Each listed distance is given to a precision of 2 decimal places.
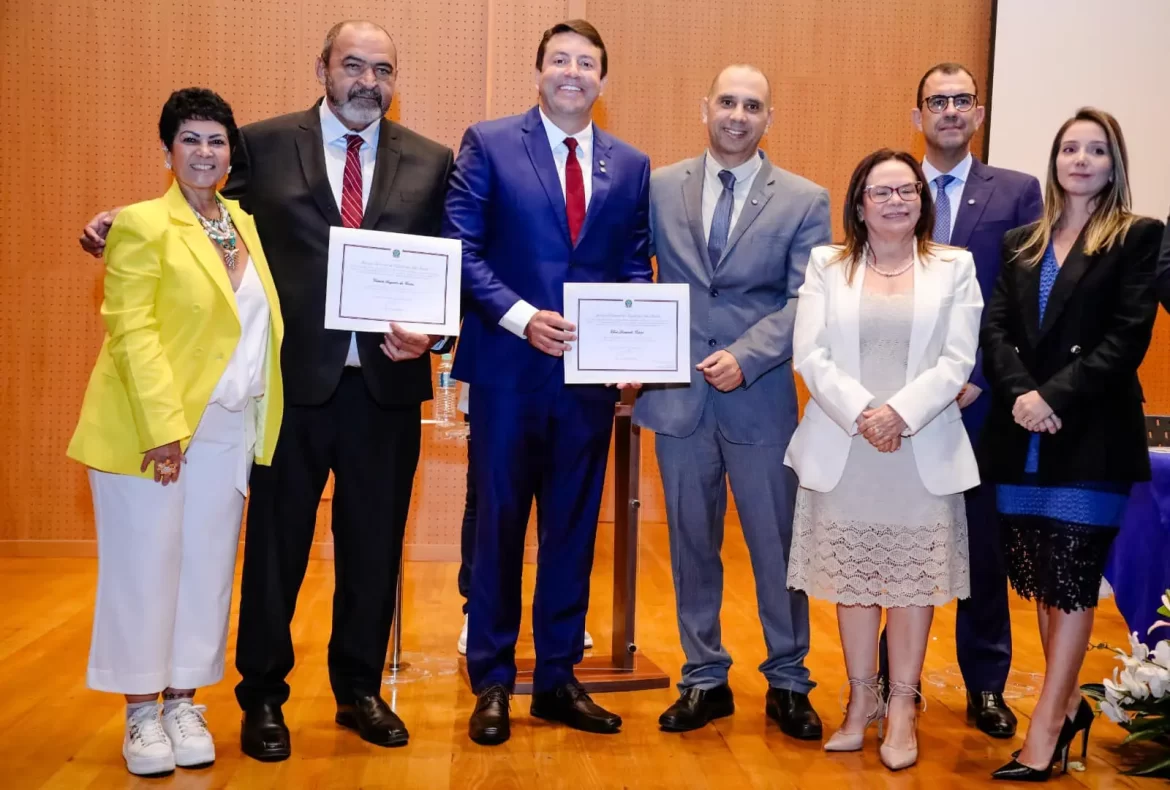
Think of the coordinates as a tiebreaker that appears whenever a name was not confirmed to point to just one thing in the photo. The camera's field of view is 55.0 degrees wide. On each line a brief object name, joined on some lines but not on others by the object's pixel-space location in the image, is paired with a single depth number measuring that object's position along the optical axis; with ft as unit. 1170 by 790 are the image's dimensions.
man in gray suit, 11.30
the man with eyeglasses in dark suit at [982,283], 11.68
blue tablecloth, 11.30
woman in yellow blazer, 9.39
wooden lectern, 13.02
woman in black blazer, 9.83
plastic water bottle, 15.12
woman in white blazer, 10.21
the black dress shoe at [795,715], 11.02
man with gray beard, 10.34
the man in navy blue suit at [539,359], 10.85
